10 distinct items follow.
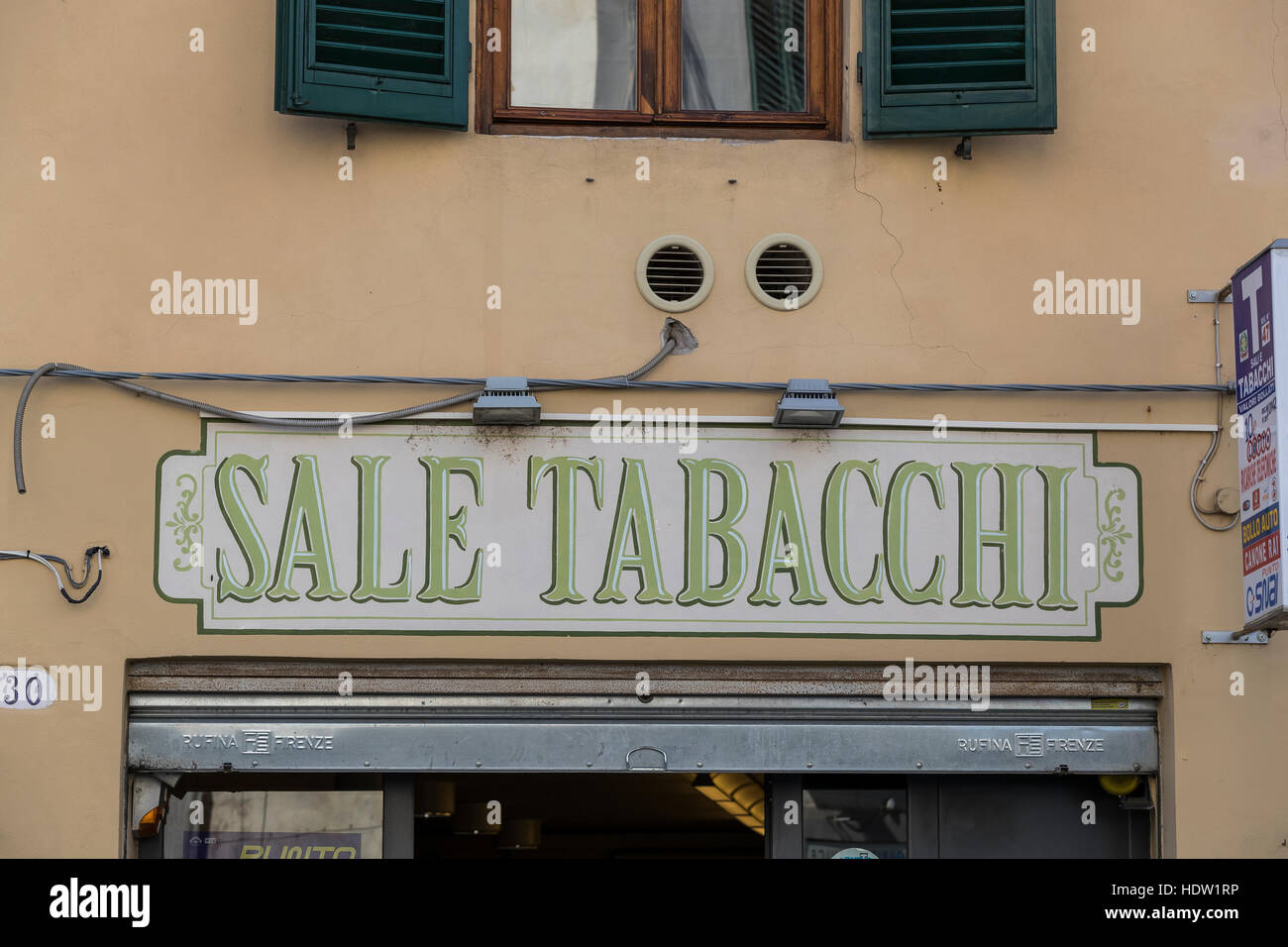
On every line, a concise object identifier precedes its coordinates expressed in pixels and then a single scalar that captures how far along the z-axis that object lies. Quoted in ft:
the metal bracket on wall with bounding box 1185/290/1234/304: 26.23
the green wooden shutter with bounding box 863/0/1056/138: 26.08
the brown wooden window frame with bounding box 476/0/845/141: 26.78
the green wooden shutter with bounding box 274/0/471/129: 25.53
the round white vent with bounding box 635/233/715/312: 26.05
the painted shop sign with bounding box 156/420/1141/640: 25.20
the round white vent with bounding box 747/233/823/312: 26.14
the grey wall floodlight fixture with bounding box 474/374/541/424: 25.21
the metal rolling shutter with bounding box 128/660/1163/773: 25.25
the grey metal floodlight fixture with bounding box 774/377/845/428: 25.34
